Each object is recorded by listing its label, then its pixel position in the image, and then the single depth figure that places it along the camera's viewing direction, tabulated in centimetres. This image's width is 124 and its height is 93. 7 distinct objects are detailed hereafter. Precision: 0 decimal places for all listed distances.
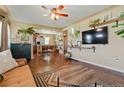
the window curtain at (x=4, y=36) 253
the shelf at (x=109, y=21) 236
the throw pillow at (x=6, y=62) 129
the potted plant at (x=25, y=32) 393
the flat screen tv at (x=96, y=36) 278
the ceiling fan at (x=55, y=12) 231
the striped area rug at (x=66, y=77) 168
